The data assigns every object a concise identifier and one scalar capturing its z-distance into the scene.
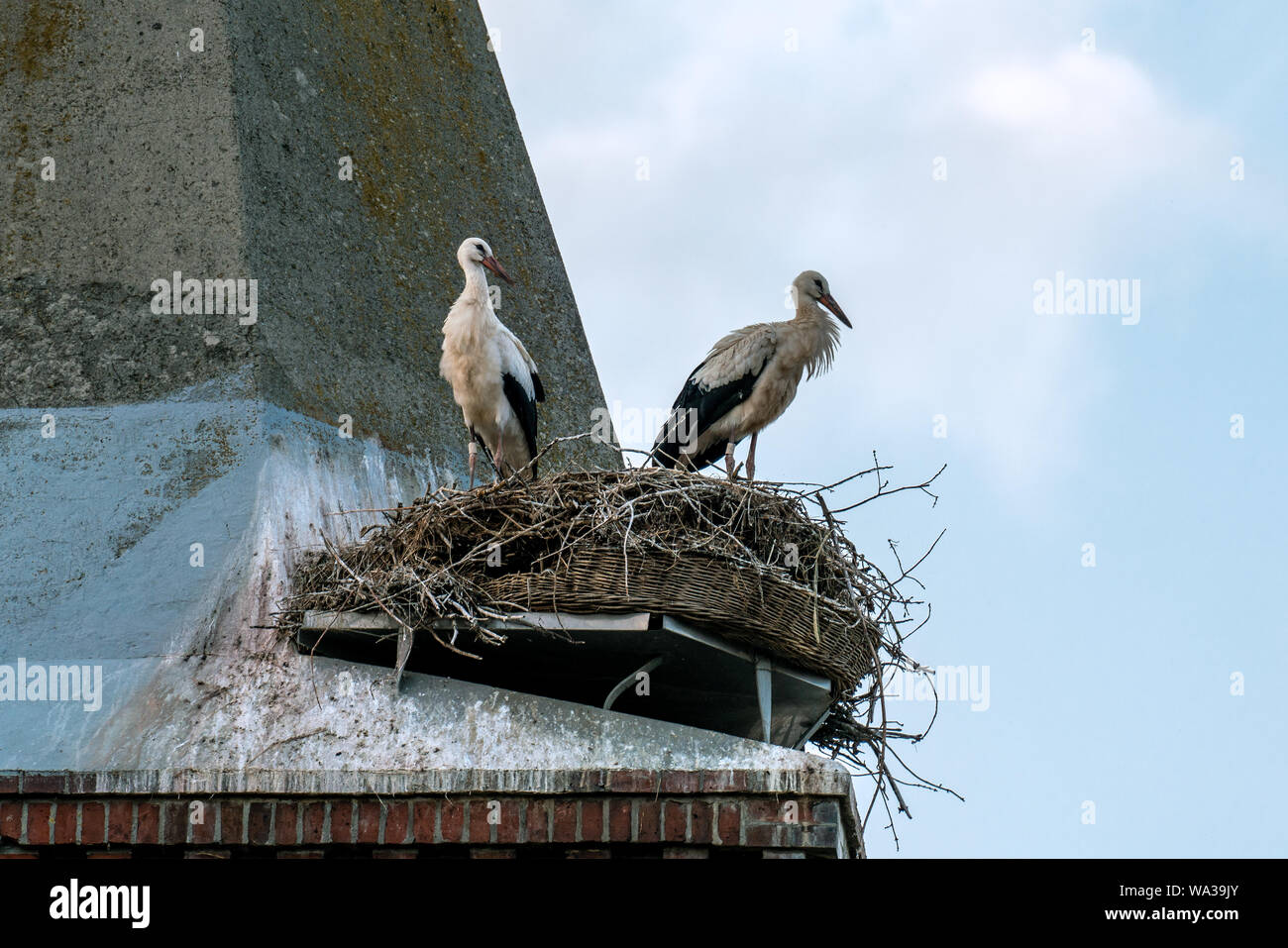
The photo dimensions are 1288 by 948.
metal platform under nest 6.60
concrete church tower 6.11
